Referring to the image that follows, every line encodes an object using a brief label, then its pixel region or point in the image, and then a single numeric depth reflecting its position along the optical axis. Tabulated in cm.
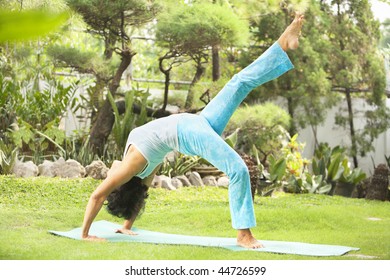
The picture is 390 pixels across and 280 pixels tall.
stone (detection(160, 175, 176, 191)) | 889
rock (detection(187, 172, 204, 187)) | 965
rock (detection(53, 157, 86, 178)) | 848
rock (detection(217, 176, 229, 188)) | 988
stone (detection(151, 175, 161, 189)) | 887
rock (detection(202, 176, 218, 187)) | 985
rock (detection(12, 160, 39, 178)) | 824
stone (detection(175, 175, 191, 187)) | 947
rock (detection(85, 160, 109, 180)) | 840
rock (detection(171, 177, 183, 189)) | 919
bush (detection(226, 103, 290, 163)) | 1029
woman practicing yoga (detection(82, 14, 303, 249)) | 574
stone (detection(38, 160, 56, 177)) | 840
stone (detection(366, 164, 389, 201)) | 957
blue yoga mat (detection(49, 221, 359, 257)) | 611
